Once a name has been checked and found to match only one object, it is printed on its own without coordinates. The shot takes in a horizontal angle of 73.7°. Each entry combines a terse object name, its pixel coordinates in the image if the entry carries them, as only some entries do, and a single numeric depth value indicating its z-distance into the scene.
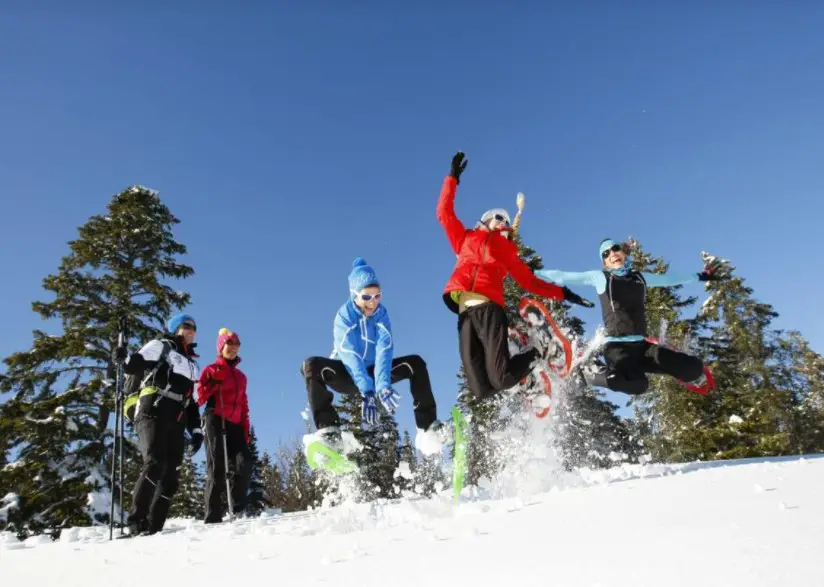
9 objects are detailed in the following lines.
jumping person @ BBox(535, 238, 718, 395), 6.95
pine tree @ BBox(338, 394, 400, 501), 25.22
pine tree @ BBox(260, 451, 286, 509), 39.76
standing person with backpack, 6.59
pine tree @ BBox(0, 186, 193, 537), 15.38
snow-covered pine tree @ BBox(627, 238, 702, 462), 24.62
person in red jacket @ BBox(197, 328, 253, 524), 8.05
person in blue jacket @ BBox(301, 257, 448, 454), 6.63
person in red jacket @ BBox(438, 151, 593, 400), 6.45
